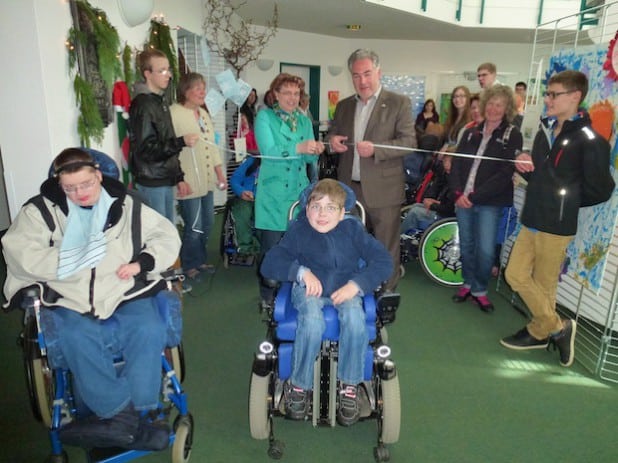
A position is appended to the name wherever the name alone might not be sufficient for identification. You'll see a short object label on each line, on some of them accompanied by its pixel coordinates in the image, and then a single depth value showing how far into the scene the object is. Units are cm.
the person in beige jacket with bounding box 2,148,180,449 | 189
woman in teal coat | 306
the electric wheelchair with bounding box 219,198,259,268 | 437
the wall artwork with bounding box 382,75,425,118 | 930
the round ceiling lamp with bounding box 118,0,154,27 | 362
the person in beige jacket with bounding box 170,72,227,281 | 372
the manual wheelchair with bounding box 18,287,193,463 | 191
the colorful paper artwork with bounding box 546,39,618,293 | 279
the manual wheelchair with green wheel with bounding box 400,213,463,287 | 408
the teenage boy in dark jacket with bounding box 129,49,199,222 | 325
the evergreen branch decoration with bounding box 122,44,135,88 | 365
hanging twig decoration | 575
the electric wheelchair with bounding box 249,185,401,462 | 205
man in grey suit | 301
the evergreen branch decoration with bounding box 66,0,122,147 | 307
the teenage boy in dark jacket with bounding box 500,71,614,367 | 261
